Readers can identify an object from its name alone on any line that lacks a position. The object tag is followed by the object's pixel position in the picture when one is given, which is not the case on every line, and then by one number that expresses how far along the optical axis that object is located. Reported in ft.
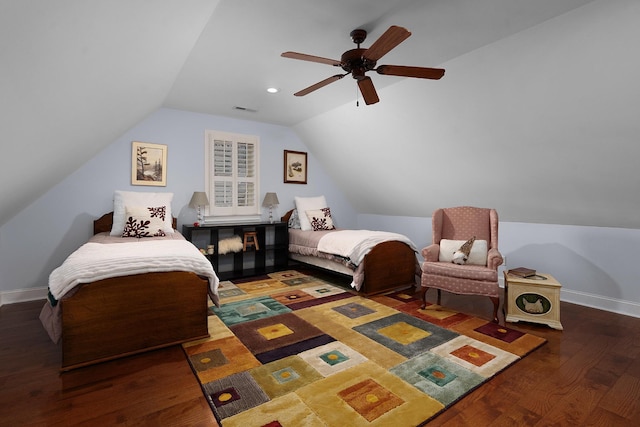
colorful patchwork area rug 5.69
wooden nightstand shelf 14.85
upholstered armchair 9.95
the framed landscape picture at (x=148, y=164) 13.88
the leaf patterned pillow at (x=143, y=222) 11.81
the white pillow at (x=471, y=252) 10.77
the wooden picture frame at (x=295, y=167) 18.02
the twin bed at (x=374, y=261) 12.23
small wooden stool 15.66
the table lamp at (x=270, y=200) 16.65
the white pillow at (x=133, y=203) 12.14
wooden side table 9.37
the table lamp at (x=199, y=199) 14.53
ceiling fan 7.07
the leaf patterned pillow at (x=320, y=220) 16.59
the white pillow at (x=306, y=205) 16.88
